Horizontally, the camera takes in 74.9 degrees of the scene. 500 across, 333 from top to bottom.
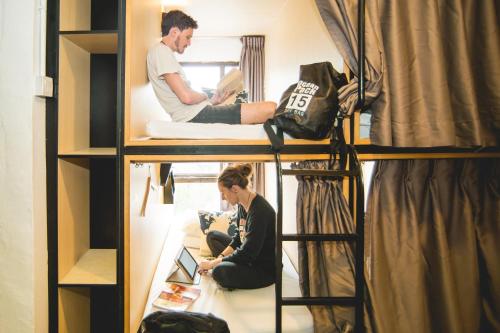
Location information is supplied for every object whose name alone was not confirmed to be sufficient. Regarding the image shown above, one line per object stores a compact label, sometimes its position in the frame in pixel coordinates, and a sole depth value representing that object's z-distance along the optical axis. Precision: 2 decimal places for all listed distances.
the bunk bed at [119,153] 1.49
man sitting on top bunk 1.69
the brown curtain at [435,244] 1.59
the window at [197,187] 4.69
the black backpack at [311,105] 1.43
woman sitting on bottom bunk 2.32
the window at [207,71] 4.86
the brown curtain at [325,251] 1.50
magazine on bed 1.96
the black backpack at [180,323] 1.52
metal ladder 1.37
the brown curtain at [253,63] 4.71
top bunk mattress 1.54
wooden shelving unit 1.53
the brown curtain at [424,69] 1.43
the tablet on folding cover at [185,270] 2.28
